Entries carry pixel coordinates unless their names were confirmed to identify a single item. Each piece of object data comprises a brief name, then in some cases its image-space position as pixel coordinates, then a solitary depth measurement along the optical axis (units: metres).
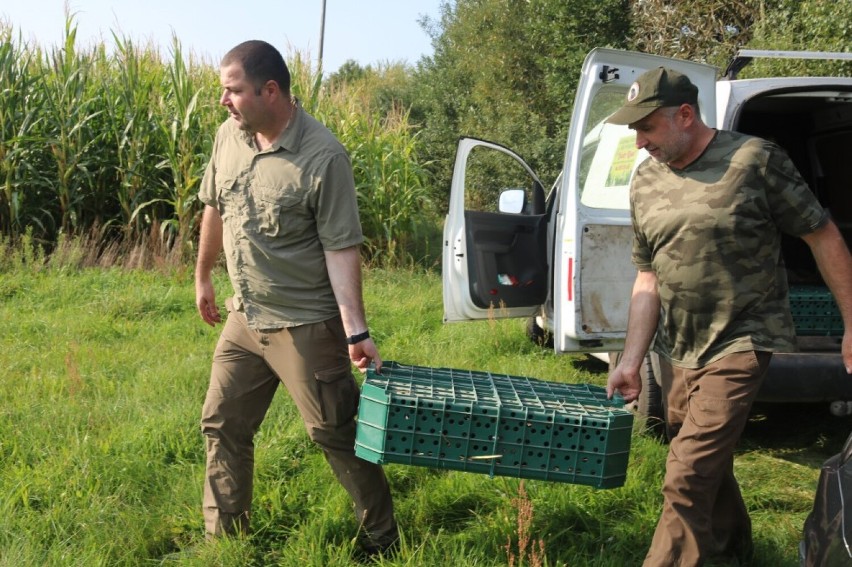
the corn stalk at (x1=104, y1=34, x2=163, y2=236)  9.30
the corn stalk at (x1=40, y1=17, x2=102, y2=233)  9.10
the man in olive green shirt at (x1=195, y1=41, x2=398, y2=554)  3.13
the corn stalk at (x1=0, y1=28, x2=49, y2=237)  8.86
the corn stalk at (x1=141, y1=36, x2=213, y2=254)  9.10
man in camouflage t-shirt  2.87
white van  4.62
